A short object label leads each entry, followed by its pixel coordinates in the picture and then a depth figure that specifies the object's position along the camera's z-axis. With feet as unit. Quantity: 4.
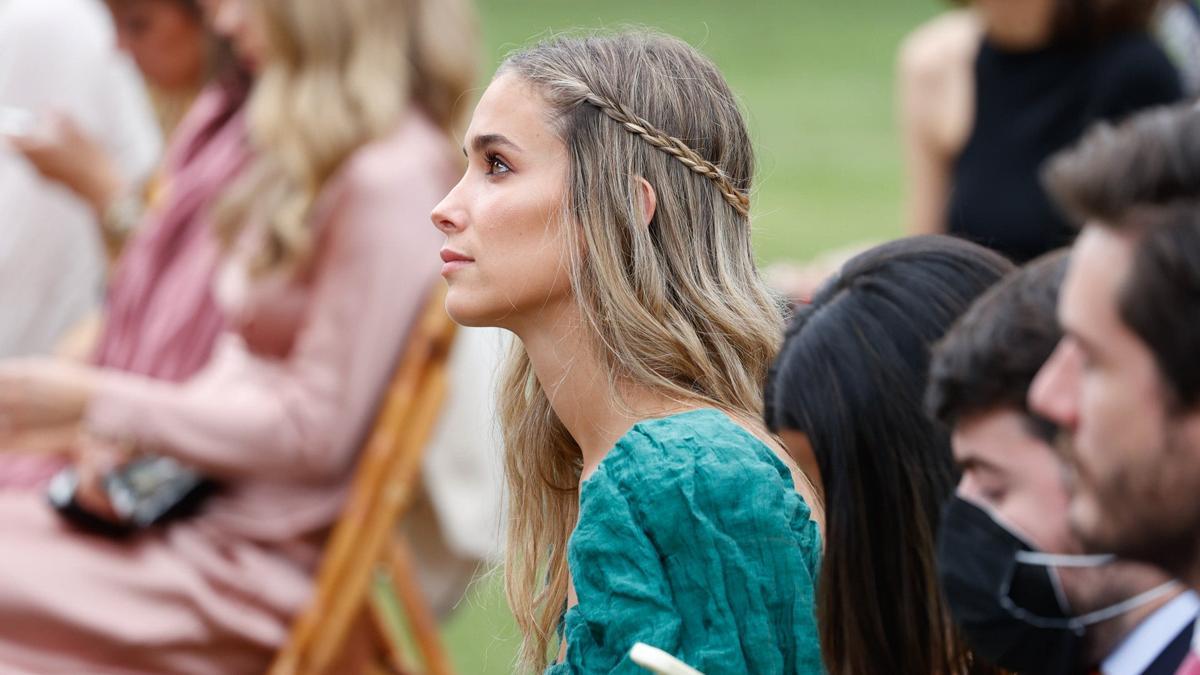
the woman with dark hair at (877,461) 17.16
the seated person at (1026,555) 16.63
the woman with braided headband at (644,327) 17.20
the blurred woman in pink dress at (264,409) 19.85
